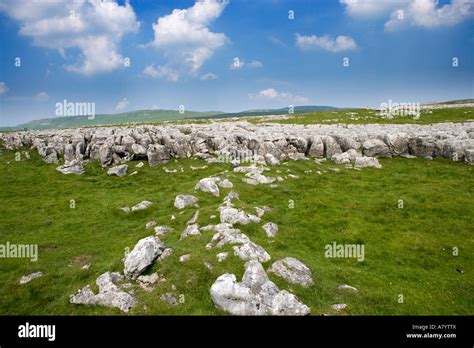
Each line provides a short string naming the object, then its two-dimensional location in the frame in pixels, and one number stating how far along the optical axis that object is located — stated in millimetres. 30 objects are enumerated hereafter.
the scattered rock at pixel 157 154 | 48719
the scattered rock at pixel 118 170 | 45025
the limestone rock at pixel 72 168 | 47344
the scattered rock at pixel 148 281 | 17391
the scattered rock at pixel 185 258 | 18966
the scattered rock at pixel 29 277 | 20342
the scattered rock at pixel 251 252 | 19047
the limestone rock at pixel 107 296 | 16141
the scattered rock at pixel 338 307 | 15513
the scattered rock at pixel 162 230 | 24906
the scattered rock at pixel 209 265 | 18219
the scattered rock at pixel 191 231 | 23234
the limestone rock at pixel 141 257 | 18219
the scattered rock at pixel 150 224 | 27438
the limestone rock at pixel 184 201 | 30297
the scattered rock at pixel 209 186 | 32125
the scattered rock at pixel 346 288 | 17228
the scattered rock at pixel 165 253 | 19534
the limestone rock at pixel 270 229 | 24253
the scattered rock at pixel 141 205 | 32178
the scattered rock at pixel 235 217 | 24594
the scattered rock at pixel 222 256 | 18906
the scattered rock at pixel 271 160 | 43375
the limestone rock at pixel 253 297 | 14758
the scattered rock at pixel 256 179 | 35625
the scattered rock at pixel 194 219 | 25580
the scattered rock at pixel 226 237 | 20672
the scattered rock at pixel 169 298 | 16188
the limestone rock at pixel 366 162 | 42469
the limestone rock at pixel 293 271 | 17562
